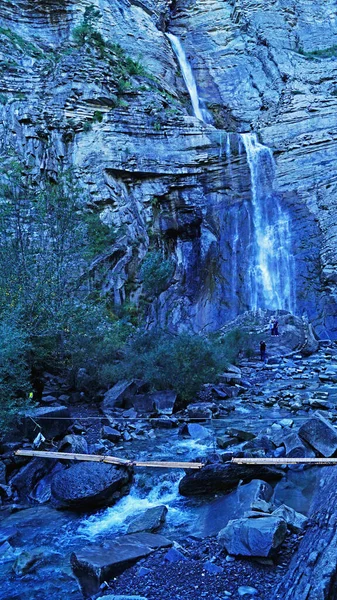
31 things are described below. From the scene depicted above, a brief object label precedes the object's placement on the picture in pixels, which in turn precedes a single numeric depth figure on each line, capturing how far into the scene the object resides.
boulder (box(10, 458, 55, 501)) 6.89
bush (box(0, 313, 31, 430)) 7.56
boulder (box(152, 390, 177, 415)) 10.92
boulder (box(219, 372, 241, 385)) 13.91
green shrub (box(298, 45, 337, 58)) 34.38
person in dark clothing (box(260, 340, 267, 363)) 19.05
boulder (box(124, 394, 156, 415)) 10.99
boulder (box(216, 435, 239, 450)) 7.92
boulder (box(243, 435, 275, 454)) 7.26
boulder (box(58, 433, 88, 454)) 7.74
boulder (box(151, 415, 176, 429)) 9.82
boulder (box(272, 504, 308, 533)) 4.63
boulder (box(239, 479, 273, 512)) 5.11
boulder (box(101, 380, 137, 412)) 11.34
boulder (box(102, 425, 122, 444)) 8.83
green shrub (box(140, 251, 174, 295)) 23.56
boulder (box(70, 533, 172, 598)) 4.31
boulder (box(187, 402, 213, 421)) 10.43
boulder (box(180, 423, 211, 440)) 8.82
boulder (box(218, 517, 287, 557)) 4.21
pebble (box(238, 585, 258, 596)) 3.84
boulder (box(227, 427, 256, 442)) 8.06
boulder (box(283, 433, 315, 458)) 6.82
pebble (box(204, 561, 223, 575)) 4.21
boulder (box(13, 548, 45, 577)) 4.87
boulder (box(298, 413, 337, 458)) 6.67
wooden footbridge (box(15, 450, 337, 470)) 6.46
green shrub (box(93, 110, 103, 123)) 25.97
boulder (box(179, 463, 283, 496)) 6.31
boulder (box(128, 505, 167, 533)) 5.45
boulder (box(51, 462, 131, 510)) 6.18
